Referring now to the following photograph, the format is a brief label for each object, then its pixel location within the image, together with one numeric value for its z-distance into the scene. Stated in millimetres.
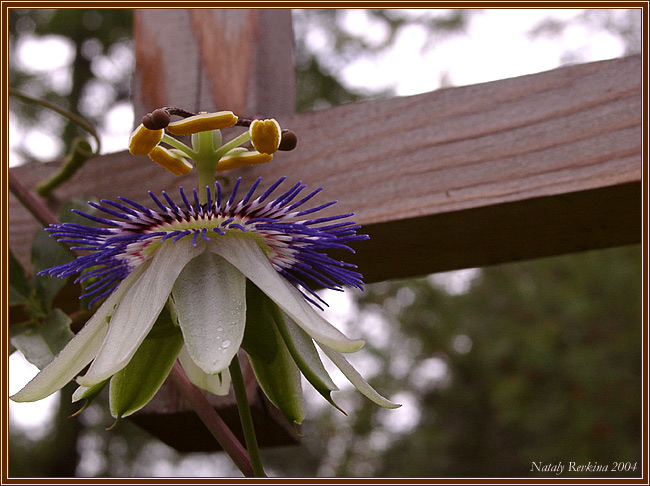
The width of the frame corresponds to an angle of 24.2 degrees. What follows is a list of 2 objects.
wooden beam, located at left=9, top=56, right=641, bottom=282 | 268
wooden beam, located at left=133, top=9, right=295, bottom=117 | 299
